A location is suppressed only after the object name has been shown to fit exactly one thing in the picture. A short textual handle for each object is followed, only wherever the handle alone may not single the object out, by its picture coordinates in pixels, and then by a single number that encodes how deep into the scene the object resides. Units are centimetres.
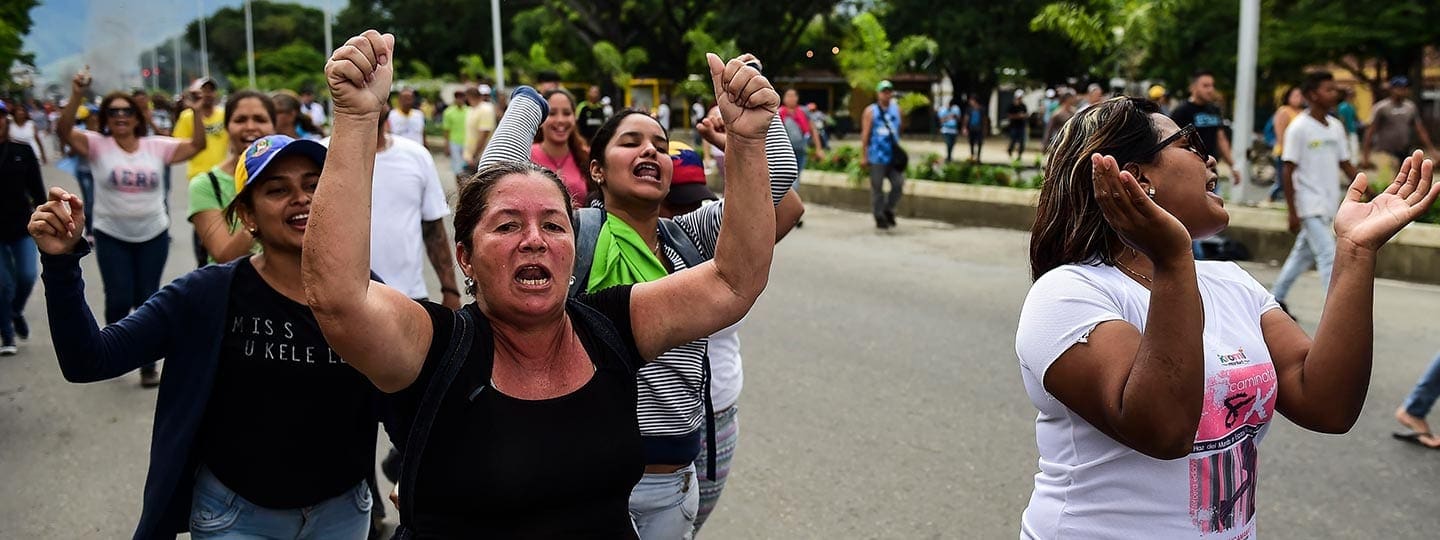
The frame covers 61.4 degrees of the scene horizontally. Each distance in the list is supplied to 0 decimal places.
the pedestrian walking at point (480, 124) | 1430
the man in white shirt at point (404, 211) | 500
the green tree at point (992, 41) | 4084
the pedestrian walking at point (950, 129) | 2808
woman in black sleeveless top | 196
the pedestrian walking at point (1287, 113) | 1218
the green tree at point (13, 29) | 3822
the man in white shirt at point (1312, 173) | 808
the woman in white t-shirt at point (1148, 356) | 208
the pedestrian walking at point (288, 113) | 680
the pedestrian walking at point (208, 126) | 812
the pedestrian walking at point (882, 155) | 1386
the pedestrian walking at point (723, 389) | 329
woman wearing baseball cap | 282
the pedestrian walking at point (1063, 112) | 2159
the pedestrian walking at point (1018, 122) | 2805
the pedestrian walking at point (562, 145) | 556
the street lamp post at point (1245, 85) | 1241
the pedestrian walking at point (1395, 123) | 1573
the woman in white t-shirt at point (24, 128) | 1848
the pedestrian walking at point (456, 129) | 1789
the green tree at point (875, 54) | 2308
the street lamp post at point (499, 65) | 2492
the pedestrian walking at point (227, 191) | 434
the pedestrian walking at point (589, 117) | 690
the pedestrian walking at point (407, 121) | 1723
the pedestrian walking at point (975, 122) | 2752
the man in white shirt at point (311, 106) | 2618
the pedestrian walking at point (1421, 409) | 544
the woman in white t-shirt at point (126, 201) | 695
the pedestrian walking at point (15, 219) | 741
